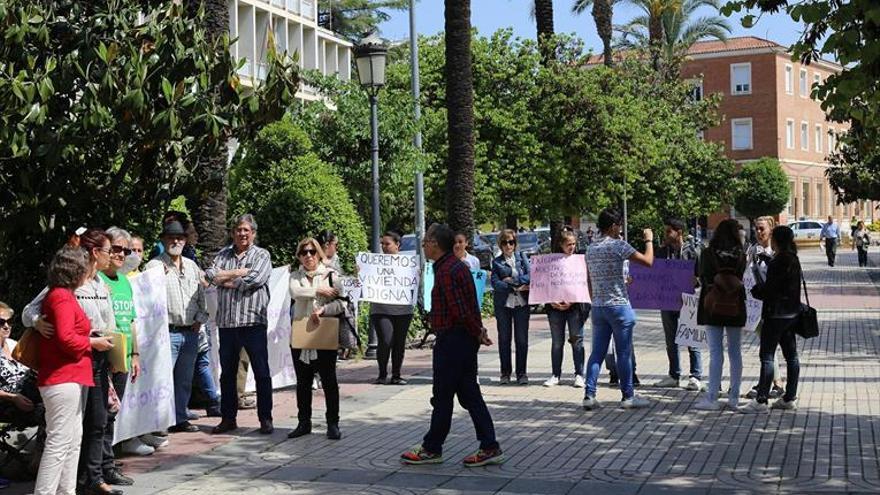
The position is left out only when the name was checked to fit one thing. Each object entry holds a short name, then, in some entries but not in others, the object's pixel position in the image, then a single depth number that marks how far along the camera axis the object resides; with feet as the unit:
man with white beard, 32.04
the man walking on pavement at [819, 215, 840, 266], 143.84
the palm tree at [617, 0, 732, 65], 184.75
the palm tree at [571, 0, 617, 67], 136.26
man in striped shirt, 31.96
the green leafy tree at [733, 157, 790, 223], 223.30
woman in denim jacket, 42.60
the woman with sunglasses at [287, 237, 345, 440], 31.60
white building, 192.34
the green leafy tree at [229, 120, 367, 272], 50.62
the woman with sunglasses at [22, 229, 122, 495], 24.45
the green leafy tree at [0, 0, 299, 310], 29.07
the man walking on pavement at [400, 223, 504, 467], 27.48
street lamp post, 54.90
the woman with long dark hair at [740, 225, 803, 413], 34.32
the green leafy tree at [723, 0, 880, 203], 23.21
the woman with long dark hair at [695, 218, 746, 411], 34.60
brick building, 253.44
